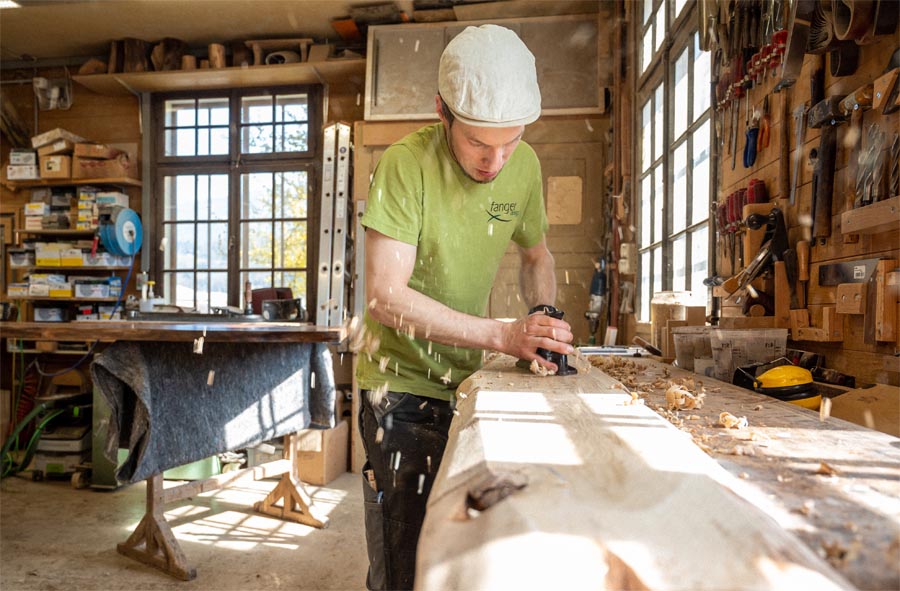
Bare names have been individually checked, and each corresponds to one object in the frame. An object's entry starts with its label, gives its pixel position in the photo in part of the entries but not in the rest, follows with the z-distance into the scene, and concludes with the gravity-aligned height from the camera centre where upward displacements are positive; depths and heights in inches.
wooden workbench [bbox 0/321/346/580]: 103.6 -40.4
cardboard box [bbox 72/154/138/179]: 225.6 +38.0
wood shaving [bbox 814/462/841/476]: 27.5 -7.7
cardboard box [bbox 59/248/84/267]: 227.1 +6.7
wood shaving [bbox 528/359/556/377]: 54.4 -7.1
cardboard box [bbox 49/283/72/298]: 228.8 -5.0
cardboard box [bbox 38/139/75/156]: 225.6 +44.8
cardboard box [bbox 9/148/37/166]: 230.7 +41.7
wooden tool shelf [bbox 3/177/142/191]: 225.5 +33.4
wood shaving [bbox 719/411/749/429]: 37.1 -7.6
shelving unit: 228.5 +14.4
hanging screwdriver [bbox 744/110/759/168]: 77.6 +17.7
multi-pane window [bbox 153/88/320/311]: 228.2 +31.0
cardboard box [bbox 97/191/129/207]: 226.5 +27.5
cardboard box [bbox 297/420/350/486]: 168.6 -45.6
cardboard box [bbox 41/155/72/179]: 226.2 +38.1
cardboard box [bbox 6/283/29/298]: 229.8 -5.2
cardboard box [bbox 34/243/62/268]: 228.5 +7.0
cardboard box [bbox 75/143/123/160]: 225.0 +43.7
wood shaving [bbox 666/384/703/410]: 43.5 -7.6
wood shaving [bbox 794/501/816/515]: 22.7 -7.7
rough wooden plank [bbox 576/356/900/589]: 19.4 -7.8
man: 54.4 +1.4
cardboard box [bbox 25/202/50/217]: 230.7 +23.6
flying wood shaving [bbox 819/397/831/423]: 40.3 -7.7
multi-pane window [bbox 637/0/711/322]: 116.6 +27.9
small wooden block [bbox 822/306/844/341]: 56.6 -3.0
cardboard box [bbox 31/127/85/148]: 224.8 +48.5
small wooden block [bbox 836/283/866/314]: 51.9 -0.6
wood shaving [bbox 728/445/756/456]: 31.0 -7.8
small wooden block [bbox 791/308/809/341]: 61.7 -2.9
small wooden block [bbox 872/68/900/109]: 46.8 +15.0
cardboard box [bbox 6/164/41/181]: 230.2 +36.7
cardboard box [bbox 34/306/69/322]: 232.7 -14.1
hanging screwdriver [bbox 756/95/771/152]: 75.1 +18.7
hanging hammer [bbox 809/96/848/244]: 57.4 +11.2
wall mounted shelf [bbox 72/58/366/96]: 212.2 +68.6
